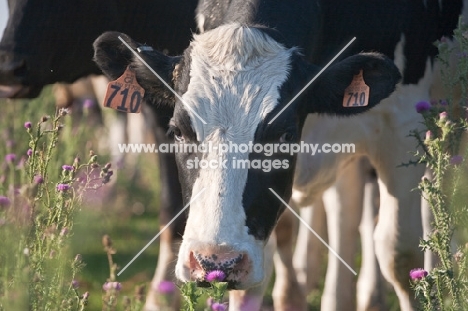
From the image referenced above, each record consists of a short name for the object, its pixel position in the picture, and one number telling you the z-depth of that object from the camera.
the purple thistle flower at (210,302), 7.98
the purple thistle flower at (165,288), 7.84
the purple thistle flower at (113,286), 8.44
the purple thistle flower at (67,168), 9.29
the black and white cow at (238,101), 9.51
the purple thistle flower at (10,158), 9.63
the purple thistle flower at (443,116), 9.27
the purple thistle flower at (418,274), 8.69
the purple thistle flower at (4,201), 8.23
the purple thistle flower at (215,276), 8.41
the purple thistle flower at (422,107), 10.47
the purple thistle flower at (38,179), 9.04
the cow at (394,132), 13.22
